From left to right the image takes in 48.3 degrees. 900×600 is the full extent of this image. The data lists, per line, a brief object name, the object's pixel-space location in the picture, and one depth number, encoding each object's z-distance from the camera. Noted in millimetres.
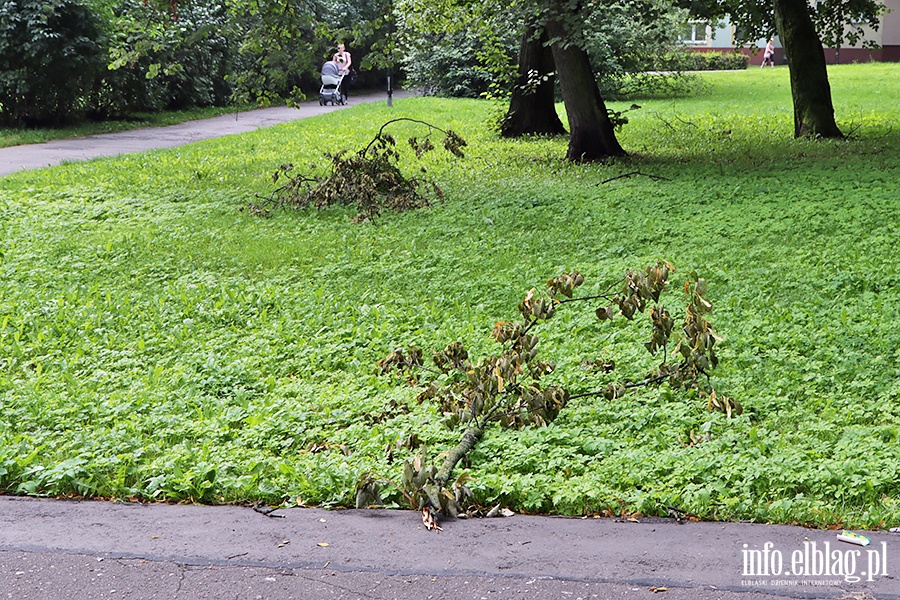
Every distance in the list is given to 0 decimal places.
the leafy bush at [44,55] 21094
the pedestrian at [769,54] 47191
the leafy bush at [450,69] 33188
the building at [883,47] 46938
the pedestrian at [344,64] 29997
